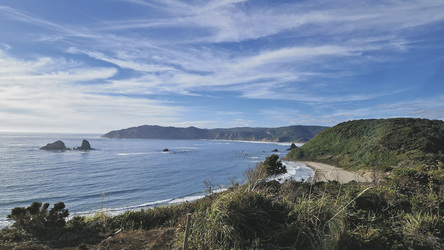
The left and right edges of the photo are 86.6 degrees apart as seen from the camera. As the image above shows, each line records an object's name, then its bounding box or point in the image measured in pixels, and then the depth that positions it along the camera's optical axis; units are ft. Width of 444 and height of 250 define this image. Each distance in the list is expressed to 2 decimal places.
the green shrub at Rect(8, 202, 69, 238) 19.61
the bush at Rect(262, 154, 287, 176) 87.19
